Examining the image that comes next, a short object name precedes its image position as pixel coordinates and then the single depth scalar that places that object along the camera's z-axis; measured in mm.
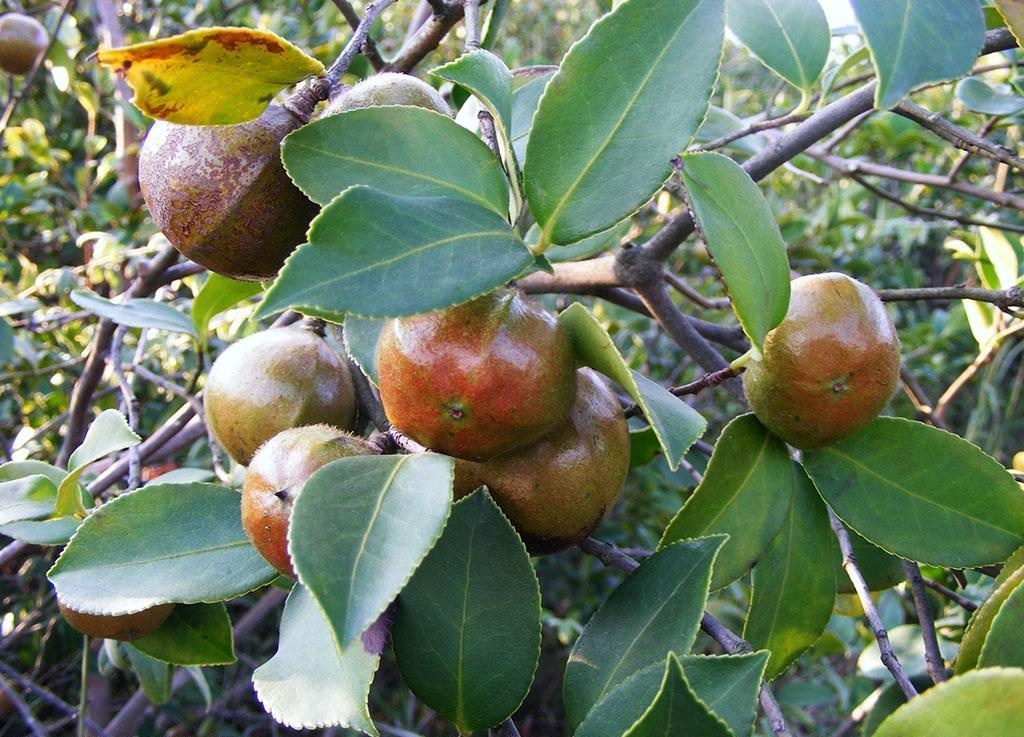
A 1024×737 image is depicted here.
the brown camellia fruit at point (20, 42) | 587
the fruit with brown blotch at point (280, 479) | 178
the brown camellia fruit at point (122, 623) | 249
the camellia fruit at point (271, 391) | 227
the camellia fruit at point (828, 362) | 204
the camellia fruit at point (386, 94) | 205
